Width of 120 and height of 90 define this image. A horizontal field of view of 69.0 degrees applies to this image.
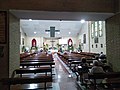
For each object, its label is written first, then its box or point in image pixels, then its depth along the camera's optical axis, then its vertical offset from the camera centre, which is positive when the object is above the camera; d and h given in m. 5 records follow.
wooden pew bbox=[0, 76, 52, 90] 1.78 -0.72
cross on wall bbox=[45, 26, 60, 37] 10.01 +1.69
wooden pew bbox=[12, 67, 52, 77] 2.53 -0.73
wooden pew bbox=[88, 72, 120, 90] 1.83 -0.67
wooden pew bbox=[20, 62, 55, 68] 3.28 -0.67
